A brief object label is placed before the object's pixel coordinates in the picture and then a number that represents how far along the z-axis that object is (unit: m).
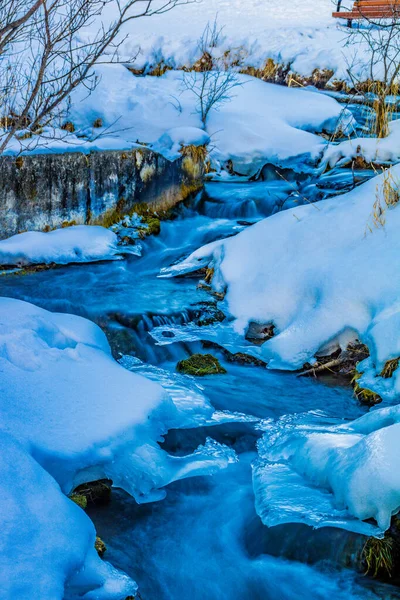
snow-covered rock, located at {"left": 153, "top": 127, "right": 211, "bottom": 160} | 9.05
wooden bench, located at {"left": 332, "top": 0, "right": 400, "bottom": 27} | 16.56
